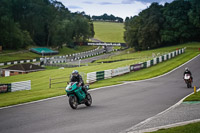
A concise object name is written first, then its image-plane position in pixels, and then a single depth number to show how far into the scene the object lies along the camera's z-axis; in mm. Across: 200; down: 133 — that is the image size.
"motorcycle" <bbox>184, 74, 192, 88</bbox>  26325
